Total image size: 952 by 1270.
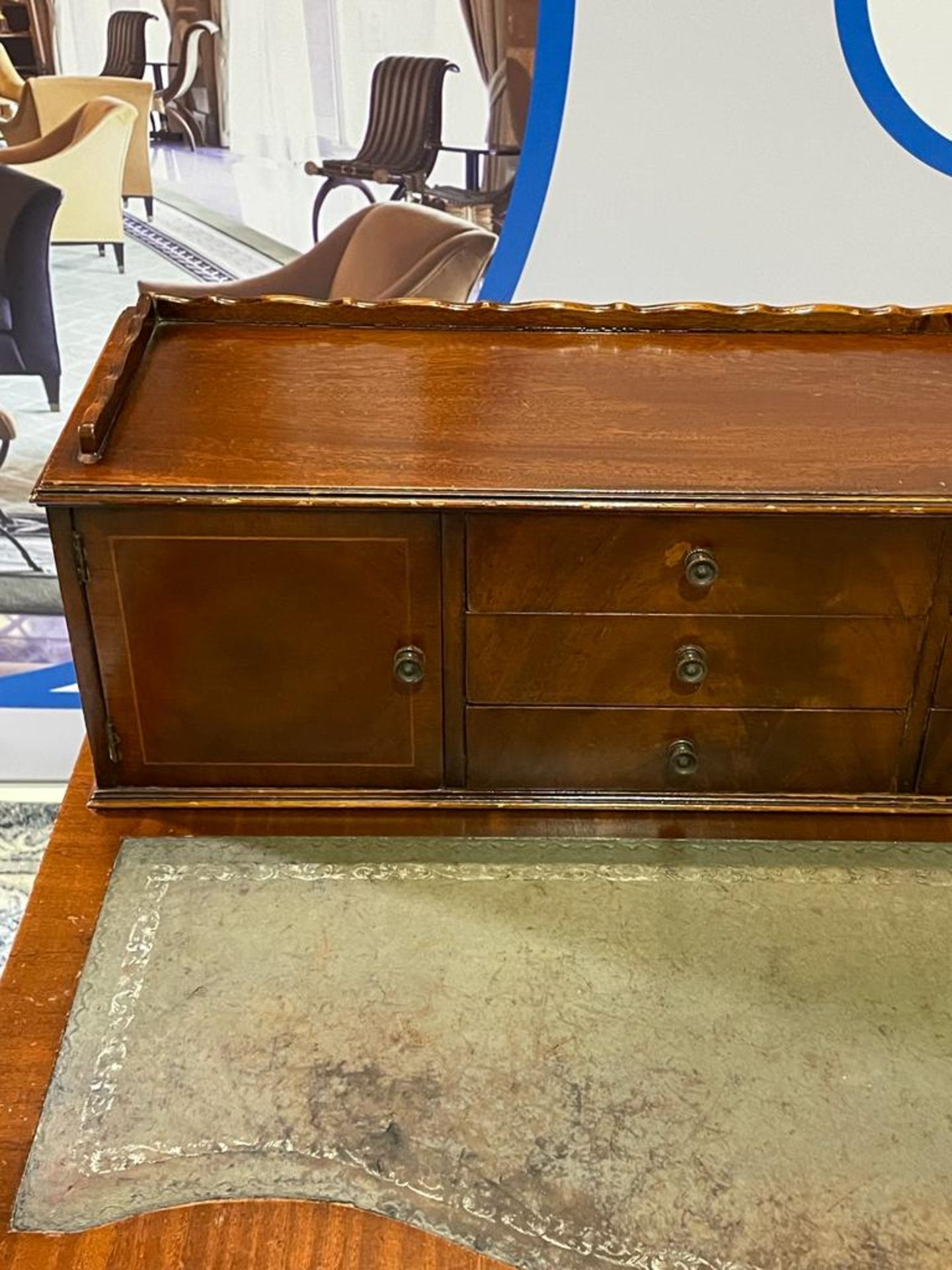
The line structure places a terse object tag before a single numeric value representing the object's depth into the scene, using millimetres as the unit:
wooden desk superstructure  1304
